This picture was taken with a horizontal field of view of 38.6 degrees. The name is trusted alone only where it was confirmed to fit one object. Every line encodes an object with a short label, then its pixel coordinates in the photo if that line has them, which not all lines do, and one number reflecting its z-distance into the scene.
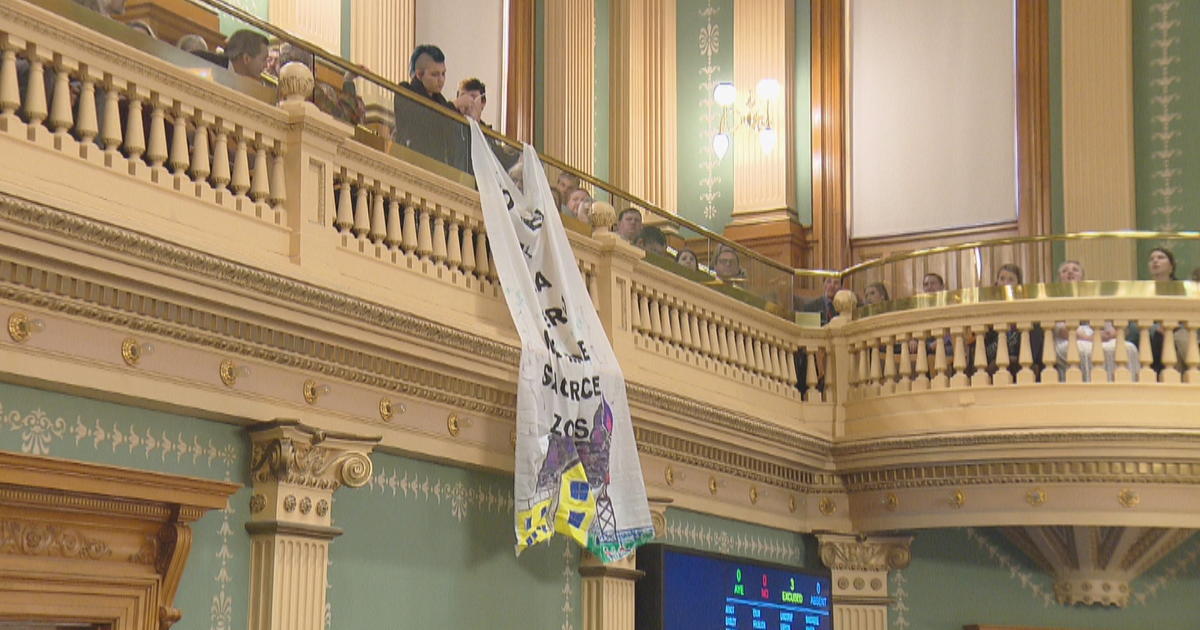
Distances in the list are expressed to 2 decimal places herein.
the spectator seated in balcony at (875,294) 11.05
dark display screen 9.09
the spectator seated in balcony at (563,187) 8.71
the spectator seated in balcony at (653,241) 9.55
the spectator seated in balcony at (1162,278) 10.31
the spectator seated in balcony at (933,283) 10.84
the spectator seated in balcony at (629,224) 9.45
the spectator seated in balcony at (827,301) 11.26
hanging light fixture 14.70
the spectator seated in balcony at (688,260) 9.94
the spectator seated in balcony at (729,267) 10.38
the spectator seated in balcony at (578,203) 8.88
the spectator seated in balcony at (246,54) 6.87
